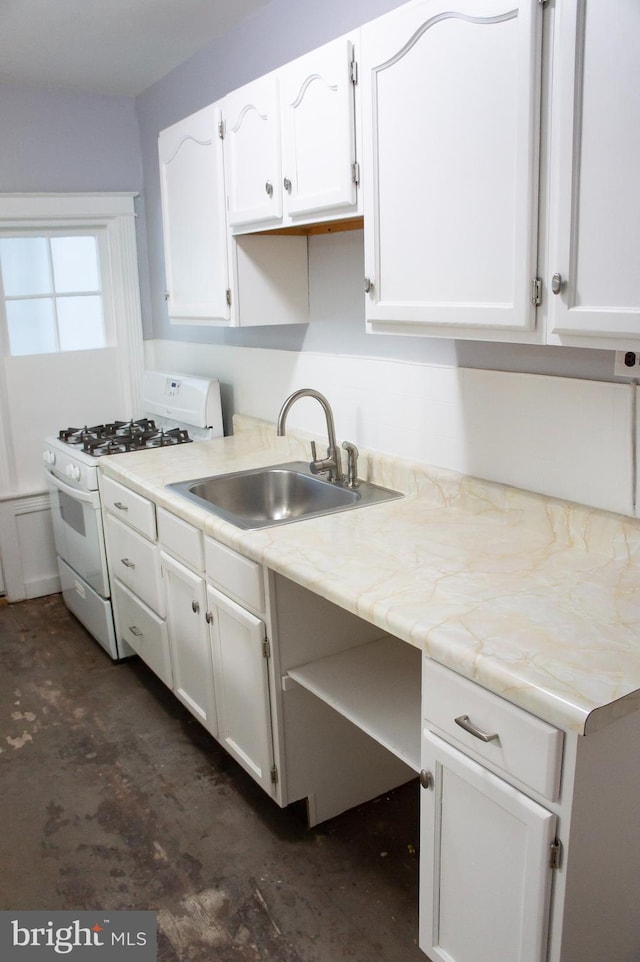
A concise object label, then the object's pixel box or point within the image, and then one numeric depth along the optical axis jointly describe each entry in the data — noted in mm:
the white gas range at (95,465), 3203
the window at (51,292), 3809
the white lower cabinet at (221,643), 2131
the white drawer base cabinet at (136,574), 2734
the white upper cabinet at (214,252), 2670
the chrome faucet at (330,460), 2541
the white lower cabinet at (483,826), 1286
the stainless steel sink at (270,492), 2613
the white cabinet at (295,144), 1997
